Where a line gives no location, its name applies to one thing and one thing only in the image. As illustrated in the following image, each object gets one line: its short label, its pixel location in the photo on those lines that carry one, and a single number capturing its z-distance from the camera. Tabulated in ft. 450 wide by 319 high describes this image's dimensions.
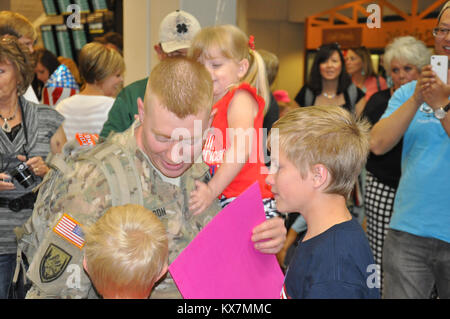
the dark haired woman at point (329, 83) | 13.58
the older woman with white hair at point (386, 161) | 10.19
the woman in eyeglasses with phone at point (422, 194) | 7.18
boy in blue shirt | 4.60
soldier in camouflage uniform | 4.46
